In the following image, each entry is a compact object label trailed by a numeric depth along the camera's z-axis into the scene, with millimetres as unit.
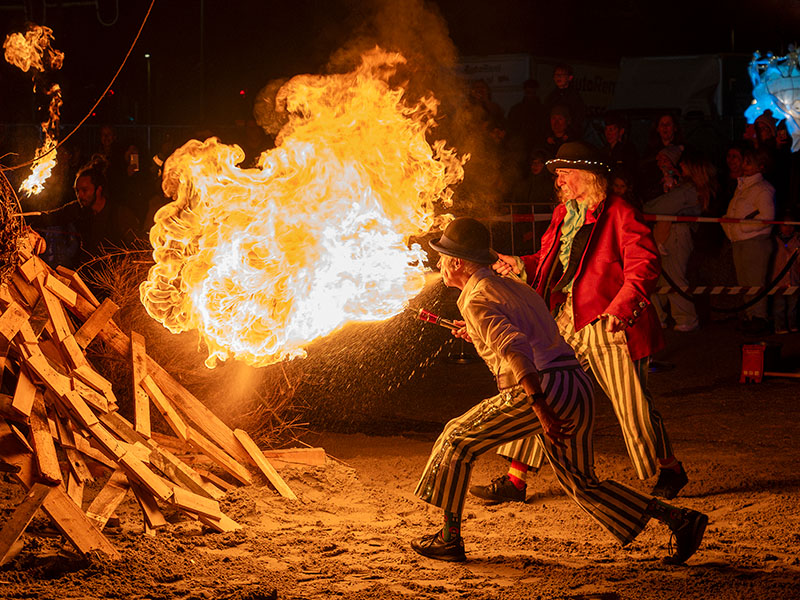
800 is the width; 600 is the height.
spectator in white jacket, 10828
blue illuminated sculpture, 14008
